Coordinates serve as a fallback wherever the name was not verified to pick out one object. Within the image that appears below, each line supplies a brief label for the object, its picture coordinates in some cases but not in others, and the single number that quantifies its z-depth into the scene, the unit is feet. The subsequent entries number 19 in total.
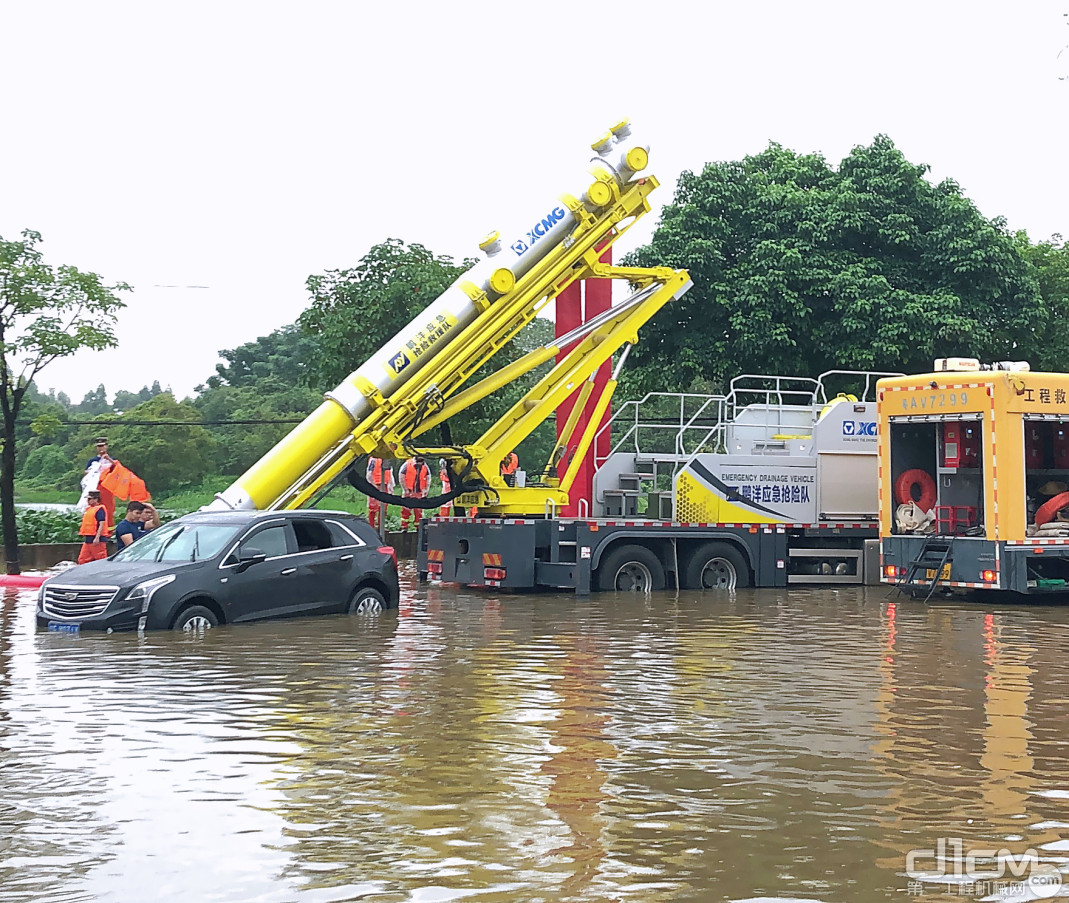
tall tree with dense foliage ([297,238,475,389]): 96.22
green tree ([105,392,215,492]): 153.07
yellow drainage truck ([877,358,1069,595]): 66.28
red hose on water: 74.69
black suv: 48.78
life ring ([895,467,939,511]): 72.84
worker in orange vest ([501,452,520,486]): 73.10
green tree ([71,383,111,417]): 271.72
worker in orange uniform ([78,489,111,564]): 66.49
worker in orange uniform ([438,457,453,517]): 73.05
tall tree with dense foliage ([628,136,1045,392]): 102.27
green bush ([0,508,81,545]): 98.43
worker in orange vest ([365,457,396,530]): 80.53
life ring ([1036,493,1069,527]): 69.67
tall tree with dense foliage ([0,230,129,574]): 80.79
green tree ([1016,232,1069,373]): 111.45
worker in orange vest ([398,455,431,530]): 84.17
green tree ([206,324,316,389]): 209.26
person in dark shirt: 67.05
